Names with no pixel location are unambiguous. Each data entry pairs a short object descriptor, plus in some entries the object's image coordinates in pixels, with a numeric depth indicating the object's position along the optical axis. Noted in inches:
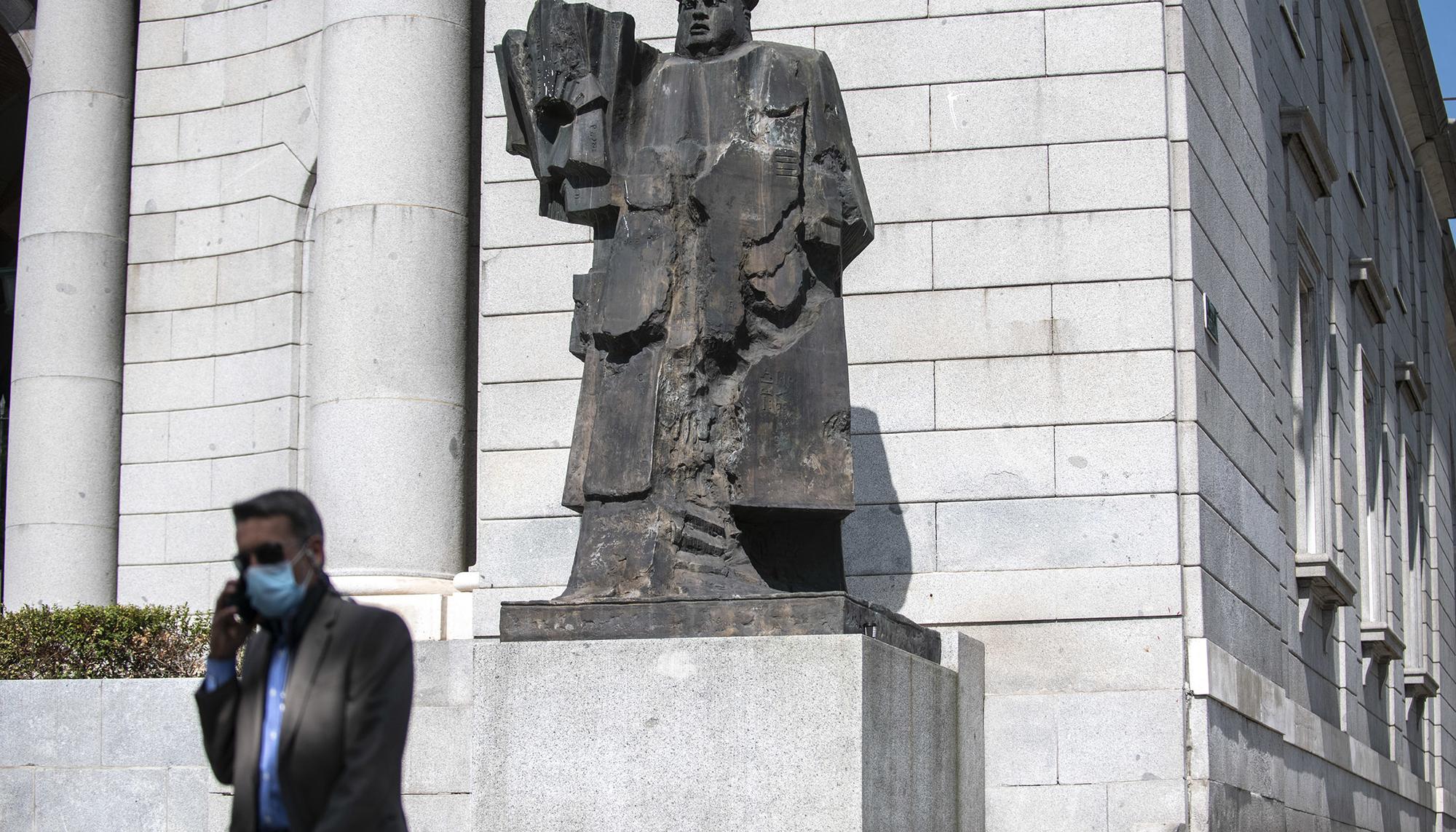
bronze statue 332.5
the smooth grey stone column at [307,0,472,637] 524.7
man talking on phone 185.8
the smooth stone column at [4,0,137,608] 645.9
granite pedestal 301.4
